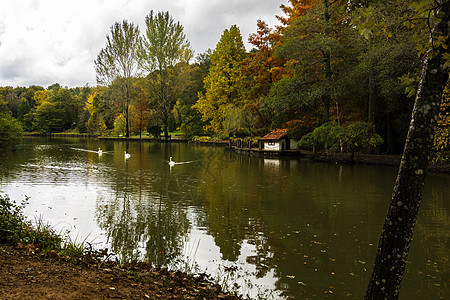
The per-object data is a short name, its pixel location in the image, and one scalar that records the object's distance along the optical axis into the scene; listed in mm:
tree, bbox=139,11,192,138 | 48125
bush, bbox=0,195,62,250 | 5309
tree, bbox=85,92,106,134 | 63594
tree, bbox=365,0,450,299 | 3078
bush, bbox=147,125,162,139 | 52875
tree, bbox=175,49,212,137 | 49338
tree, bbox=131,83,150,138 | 56344
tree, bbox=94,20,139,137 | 52469
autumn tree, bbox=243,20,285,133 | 31922
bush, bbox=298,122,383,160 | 20297
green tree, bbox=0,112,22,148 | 26922
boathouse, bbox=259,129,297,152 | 28734
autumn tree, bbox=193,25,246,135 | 39094
